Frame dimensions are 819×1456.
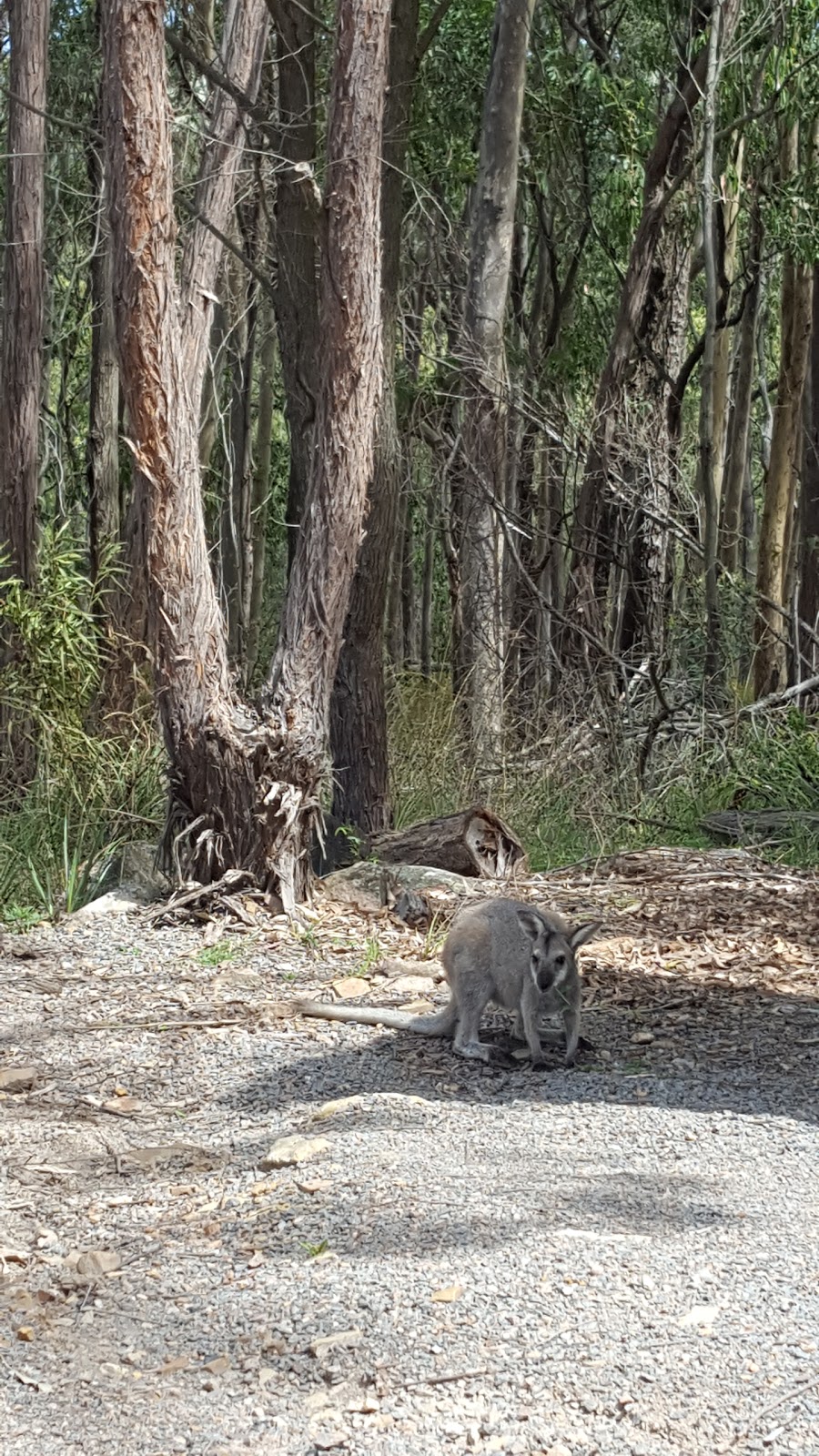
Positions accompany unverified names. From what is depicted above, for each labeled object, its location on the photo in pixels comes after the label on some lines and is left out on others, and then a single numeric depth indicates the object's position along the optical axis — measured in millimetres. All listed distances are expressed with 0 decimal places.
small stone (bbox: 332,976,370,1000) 7449
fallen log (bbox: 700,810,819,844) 10688
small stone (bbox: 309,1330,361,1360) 3738
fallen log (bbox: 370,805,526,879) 9445
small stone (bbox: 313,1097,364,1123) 5660
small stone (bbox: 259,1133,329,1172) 5133
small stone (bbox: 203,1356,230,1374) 3725
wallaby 6047
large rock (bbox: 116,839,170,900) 9023
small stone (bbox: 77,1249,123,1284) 4430
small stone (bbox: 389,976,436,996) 7426
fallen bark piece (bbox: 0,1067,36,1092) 6289
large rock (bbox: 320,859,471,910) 8914
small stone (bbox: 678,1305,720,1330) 3740
